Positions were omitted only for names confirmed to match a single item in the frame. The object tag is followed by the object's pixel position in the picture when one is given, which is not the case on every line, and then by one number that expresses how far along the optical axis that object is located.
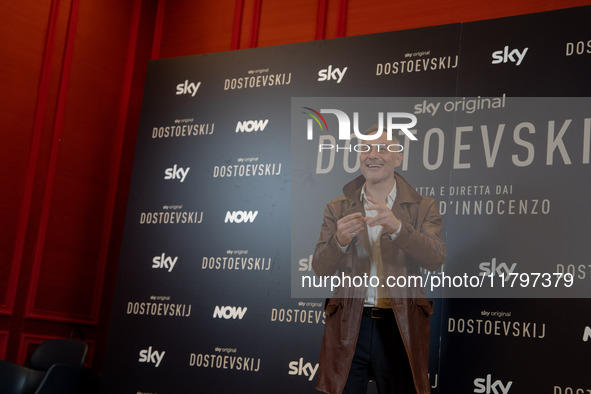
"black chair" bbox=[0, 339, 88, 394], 4.55
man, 2.92
